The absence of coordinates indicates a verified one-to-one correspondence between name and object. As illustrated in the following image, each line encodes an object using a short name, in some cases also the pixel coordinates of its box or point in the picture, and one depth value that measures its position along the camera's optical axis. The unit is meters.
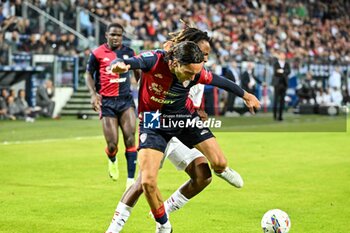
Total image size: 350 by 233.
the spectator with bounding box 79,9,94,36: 32.69
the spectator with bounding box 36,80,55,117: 28.78
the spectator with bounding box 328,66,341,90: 40.00
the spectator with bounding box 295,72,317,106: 36.78
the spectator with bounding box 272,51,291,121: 29.22
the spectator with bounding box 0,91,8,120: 27.16
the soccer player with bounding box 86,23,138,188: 12.91
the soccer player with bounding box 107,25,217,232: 8.73
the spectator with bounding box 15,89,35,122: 27.66
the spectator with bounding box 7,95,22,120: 27.34
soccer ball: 8.32
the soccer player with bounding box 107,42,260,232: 7.99
